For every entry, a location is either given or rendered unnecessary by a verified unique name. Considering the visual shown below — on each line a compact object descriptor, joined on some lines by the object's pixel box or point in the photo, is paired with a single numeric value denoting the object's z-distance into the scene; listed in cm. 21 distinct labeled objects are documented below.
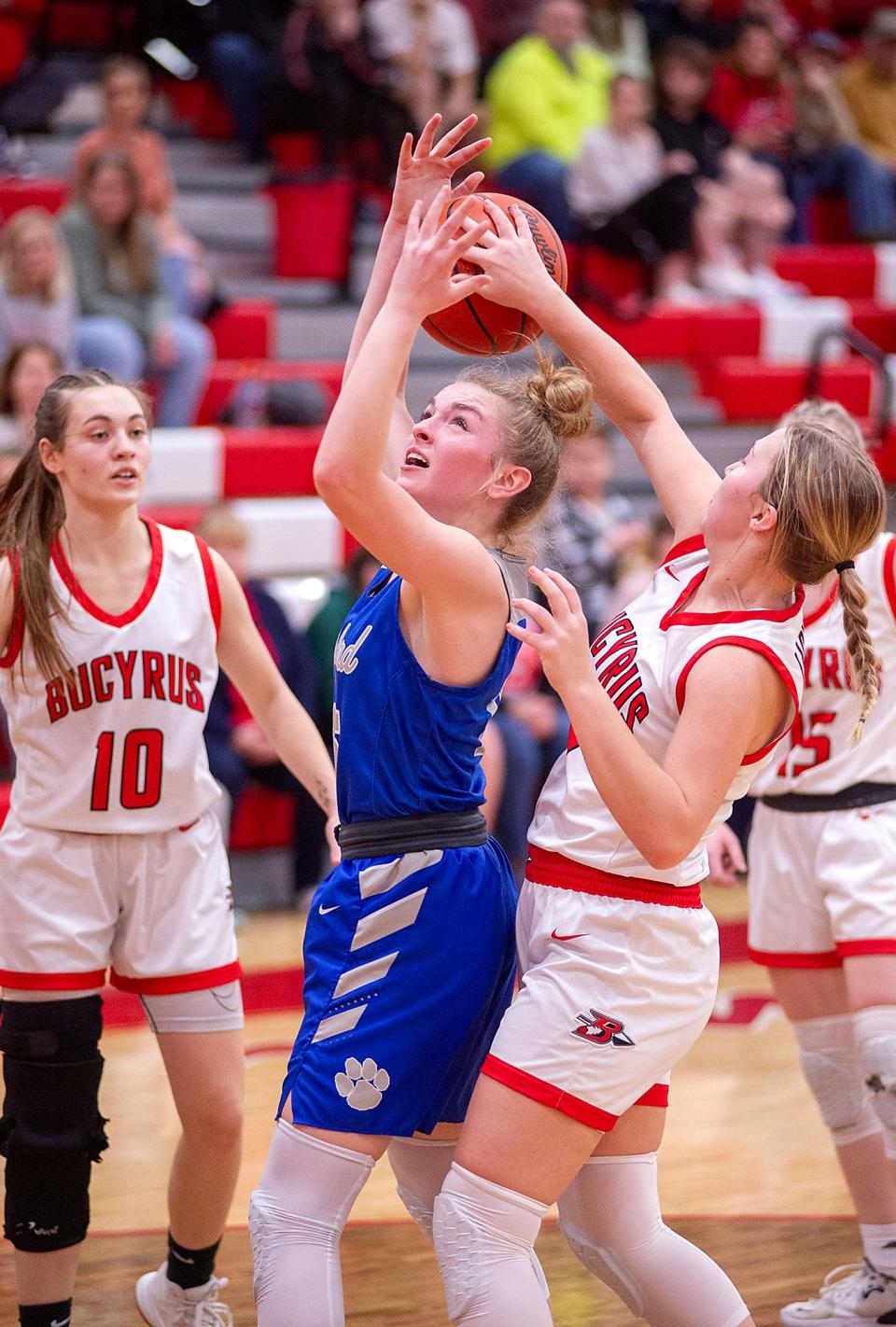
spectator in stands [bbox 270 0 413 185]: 1891
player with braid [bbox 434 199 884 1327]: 499
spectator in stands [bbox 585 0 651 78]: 2206
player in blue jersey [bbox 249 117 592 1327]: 504
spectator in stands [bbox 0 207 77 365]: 1403
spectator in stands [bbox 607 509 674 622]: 1445
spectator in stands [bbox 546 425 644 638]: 1422
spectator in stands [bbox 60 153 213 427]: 1505
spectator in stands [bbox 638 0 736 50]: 2364
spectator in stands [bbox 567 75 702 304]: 2017
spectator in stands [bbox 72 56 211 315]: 1606
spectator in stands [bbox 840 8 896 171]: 2352
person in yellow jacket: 2050
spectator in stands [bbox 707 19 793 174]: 2247
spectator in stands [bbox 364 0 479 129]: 1977
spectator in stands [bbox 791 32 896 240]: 2305
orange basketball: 591
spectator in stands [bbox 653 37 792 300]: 2123
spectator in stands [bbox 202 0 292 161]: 1992
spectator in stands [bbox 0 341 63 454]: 1316
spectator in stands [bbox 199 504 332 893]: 1320
